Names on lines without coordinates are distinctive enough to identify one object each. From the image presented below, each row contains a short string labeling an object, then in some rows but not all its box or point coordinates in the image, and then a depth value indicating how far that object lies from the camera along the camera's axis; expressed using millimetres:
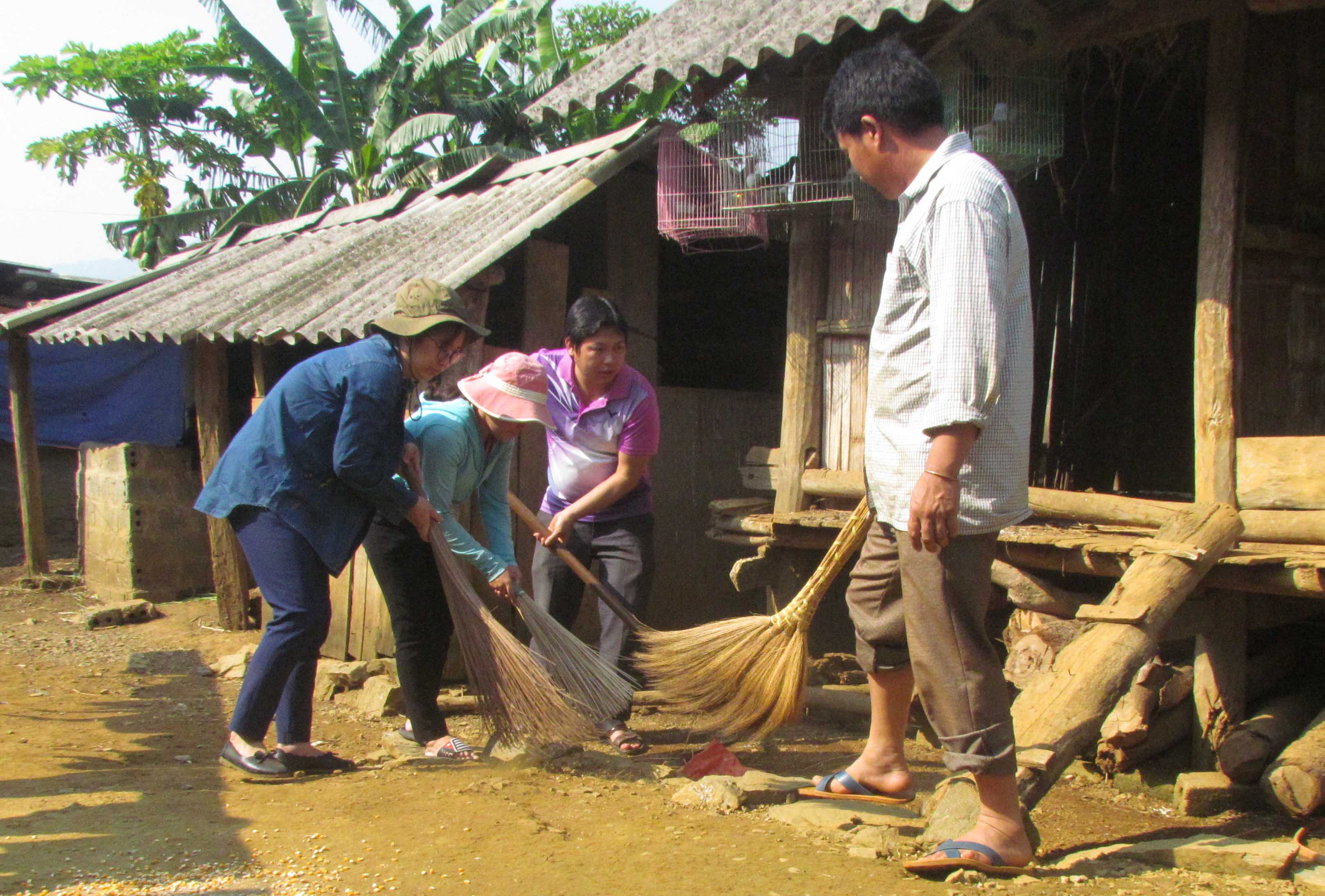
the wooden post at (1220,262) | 4371
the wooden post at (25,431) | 9000
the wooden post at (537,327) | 5848
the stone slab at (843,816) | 3031
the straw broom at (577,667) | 4156
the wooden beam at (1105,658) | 2967
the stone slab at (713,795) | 3332
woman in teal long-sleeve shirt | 3998
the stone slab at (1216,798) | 3908
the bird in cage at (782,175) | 5277
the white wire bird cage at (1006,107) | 4664
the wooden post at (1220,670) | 4336
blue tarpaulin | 10250
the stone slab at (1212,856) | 2693
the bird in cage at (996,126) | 4668
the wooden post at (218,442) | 7000
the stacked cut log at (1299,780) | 3584
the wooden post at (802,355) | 5398
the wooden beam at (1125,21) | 4484
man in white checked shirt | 2439
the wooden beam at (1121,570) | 3855
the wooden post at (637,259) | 6520
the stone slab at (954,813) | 2707
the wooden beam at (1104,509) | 4184
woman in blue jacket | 3623
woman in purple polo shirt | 4324
